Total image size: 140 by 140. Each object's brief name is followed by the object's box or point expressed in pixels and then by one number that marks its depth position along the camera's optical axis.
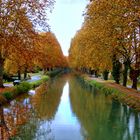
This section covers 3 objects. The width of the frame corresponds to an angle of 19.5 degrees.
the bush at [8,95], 36.50
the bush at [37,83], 56.46
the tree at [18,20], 37.75
